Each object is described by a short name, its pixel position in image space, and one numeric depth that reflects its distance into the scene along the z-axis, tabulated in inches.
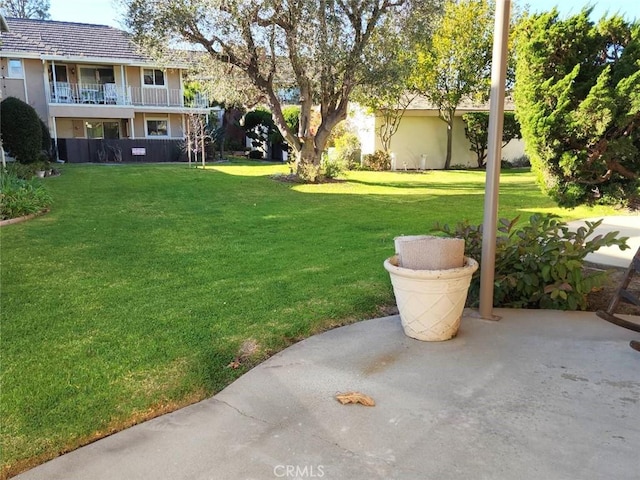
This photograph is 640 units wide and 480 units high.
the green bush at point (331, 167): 636.7
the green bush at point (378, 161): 840.3
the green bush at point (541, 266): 166.2
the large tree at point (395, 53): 531.2
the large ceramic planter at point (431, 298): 136.0
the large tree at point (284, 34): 487.5
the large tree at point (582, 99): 200.1
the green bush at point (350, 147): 832.1
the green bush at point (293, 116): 965.8
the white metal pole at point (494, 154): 152.9
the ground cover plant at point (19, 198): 323.6
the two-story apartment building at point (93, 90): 882.8
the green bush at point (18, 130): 577.3
